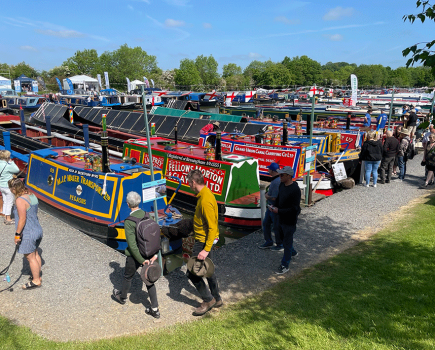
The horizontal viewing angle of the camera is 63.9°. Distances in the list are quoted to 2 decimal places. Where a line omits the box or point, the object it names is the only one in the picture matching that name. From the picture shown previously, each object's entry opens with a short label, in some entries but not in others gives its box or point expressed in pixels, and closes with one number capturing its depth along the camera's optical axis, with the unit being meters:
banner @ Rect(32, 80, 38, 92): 70.00
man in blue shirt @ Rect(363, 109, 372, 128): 19.09
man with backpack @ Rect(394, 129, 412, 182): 12.51
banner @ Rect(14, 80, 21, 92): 67.12
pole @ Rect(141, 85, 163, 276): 5.24
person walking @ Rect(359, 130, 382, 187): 11.16
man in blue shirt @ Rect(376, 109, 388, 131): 19.06
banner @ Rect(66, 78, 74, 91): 61.88
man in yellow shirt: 4.46
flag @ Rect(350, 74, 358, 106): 19.91
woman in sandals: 5.28
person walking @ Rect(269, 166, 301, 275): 5.63
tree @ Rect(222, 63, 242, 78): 118.30
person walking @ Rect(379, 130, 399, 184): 11.80
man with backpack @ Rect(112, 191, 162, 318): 4.52
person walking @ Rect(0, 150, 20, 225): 8.28
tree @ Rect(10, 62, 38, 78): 111.03
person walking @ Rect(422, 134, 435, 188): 11.23
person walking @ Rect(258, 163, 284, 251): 6.60
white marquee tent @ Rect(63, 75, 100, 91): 69.25
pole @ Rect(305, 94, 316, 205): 9.93
